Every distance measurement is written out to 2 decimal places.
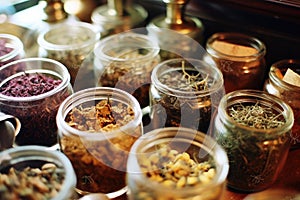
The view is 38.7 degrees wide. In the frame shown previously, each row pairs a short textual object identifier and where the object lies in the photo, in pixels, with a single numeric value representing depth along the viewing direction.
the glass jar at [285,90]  0.76
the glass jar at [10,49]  0.84
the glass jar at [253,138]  0.65
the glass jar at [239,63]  0.83
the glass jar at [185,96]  0.73
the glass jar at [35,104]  0.72
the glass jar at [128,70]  0.82
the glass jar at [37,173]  0.54
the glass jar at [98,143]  0.64
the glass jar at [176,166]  0.54
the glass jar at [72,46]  0.87
